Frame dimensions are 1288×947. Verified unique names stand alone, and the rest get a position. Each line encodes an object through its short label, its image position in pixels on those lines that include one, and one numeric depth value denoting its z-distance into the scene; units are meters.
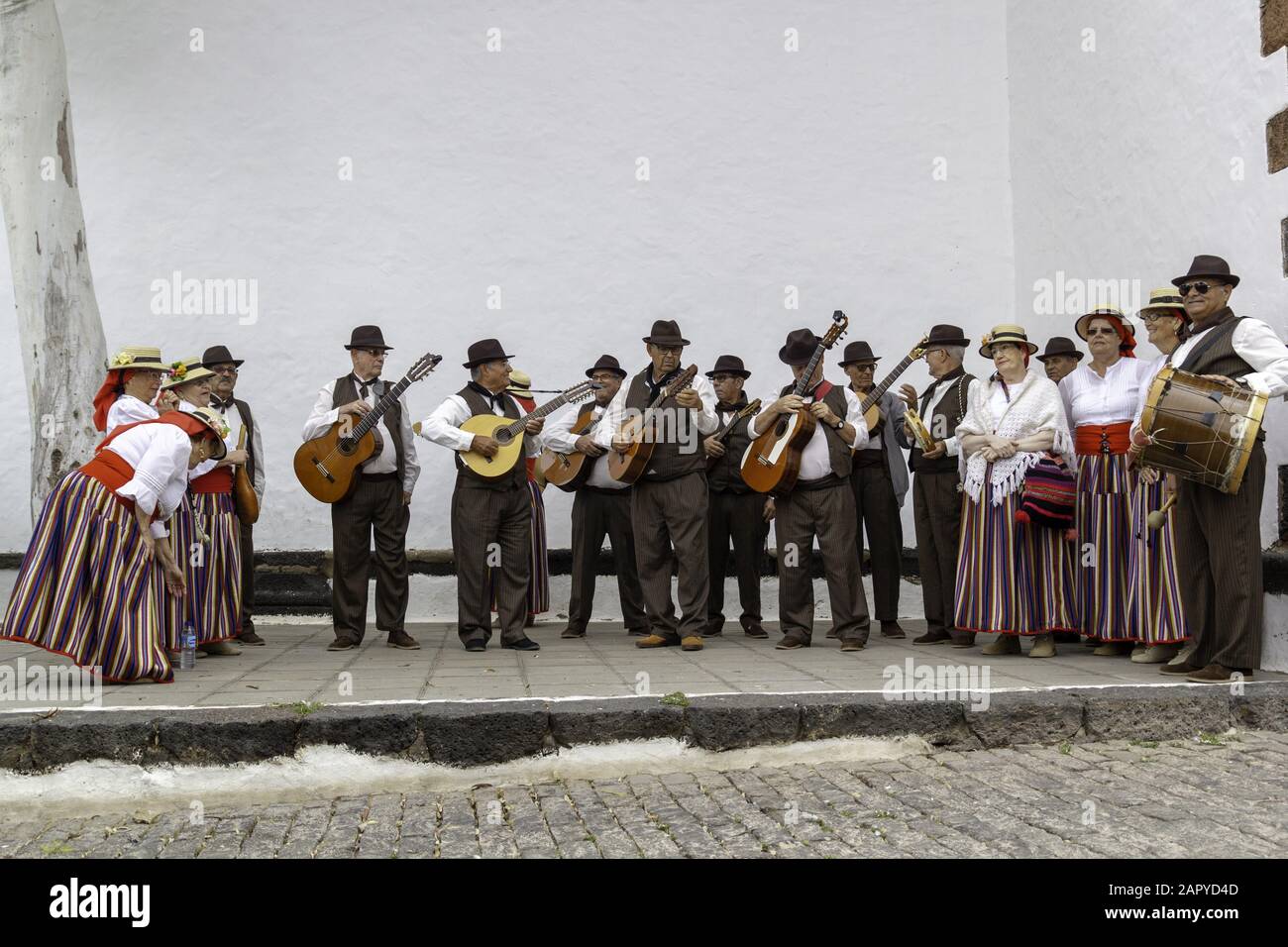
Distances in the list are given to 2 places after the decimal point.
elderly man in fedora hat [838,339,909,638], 8.40
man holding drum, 5.66
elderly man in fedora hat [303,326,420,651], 7.61
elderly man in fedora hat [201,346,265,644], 8.18
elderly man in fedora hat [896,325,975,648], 7.64
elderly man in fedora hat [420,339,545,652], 7.43
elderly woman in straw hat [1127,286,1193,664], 6.33
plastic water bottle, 6.54
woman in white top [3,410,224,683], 5.70
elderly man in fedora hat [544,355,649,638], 8.64
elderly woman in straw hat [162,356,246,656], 7.00
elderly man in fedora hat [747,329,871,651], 7.45
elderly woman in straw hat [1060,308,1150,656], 6.68
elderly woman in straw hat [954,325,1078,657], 6.74
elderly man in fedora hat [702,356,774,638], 8.70
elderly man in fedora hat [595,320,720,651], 7.54
